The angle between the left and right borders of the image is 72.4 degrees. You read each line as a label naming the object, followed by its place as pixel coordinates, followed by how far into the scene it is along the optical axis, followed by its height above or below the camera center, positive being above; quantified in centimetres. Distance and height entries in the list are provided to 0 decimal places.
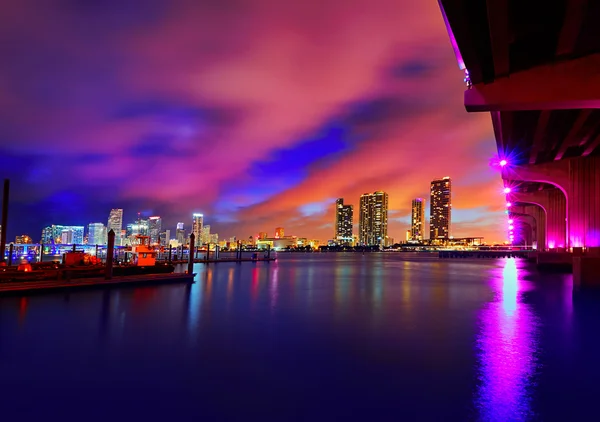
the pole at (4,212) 3231 +135
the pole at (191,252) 3266 -156
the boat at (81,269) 2294 -248
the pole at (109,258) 2502 -158
